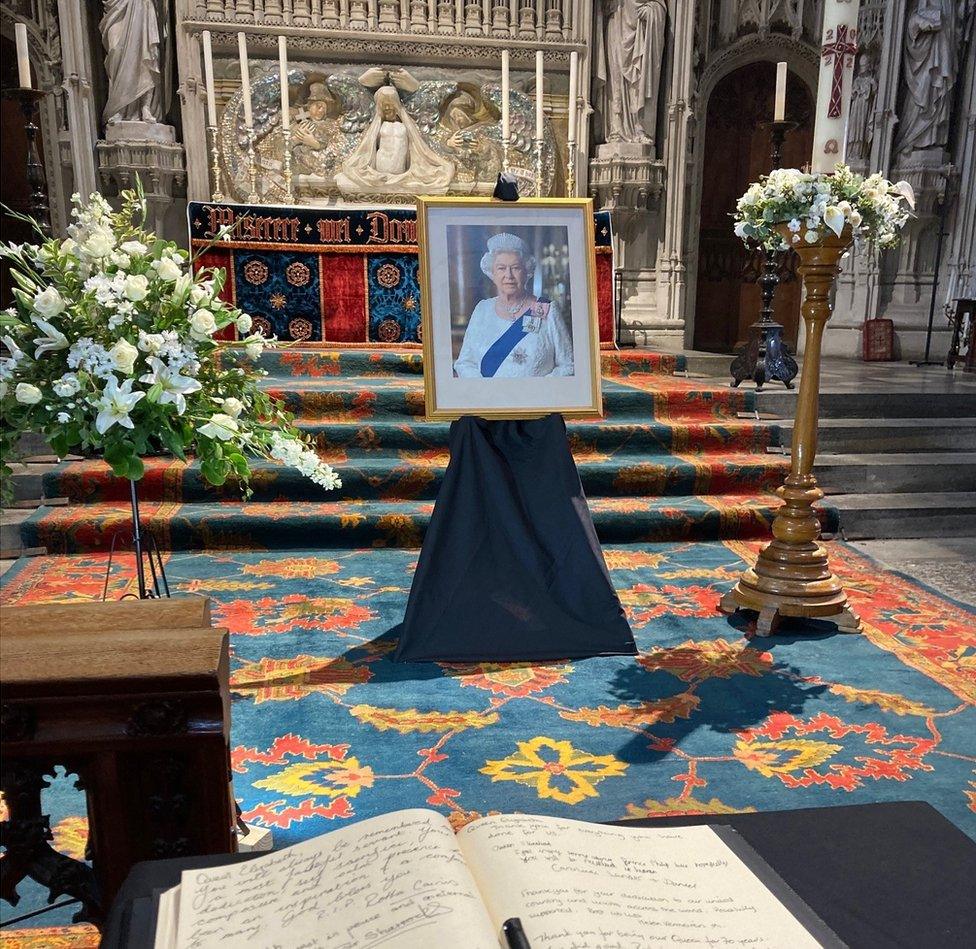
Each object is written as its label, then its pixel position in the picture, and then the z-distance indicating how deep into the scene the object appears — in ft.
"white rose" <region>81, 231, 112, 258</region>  6.36
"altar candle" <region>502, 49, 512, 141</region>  21.26
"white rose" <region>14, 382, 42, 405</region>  5.97
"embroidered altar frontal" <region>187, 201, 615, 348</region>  20.48
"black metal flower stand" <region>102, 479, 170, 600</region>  7.25
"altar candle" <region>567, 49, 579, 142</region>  22.49
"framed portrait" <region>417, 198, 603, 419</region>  9.79
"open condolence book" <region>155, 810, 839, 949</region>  2.53
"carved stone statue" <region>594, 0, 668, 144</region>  26.66
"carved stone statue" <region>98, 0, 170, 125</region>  24.11
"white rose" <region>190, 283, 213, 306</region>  6.68
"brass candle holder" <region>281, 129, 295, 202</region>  23.35
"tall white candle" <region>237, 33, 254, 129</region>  22.08
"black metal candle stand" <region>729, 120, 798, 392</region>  19.08
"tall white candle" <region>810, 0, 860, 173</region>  10.29
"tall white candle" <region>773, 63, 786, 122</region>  16.13
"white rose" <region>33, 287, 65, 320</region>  6.12
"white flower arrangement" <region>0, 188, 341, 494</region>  6.25
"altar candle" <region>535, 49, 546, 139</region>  21.43
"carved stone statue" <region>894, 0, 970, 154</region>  27.68
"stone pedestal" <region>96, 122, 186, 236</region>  24.41
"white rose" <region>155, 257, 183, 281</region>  6.53
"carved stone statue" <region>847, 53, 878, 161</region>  29.09
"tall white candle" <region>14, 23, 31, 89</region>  16.56
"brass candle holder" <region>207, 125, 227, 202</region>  24.51
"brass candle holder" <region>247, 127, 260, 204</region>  25.18
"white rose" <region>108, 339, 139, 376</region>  6.09
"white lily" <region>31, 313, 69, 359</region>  6.23
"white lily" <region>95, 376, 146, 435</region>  6.12
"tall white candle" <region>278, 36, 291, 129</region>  22.16
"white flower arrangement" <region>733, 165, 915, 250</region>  10.06
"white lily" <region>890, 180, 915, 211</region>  10.04
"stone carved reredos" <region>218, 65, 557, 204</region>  25.54
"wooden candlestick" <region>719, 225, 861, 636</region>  11.16
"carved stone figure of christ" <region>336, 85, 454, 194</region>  25.67
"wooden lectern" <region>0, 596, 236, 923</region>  3.77
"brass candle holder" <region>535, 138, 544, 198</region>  23.89
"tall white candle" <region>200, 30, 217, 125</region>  22.81
